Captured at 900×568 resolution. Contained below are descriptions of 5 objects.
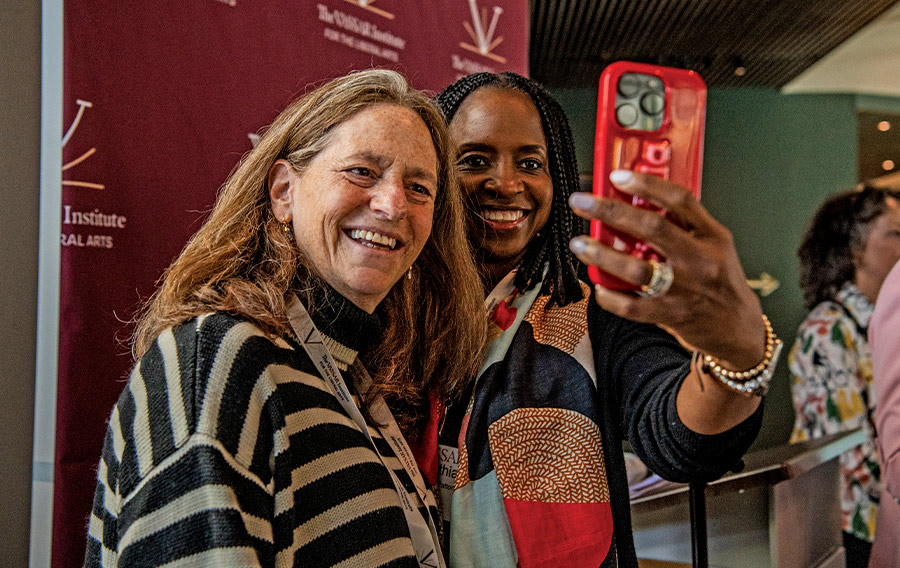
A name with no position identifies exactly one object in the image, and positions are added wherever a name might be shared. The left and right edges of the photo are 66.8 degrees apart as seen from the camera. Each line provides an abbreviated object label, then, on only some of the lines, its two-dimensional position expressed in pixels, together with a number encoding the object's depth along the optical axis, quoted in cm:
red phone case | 78
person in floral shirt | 301
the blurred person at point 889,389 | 185
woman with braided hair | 74
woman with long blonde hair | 97
